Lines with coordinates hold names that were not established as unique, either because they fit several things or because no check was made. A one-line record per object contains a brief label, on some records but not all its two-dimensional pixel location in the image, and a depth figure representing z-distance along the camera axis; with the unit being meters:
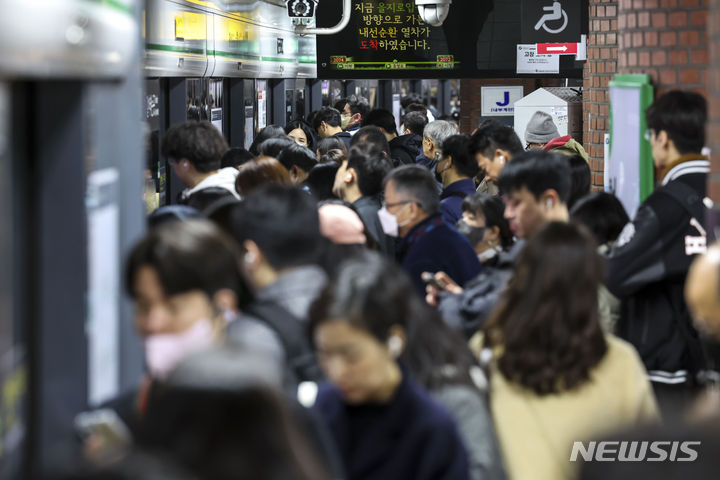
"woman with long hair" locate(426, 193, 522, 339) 7.48
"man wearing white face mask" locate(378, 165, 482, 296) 9.33
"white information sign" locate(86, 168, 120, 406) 5.50
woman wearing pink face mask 4.80
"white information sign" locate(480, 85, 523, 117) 27.50
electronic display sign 22.03
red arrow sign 20.39
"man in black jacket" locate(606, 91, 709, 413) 8.66
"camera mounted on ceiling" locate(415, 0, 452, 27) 19.64
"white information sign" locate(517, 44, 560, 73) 20.50
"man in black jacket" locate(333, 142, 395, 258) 10.78
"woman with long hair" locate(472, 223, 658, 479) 5.75
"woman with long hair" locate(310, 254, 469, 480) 4.85
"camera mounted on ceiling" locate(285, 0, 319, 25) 22.00
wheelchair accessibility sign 20.02
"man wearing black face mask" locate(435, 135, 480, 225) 11.80
